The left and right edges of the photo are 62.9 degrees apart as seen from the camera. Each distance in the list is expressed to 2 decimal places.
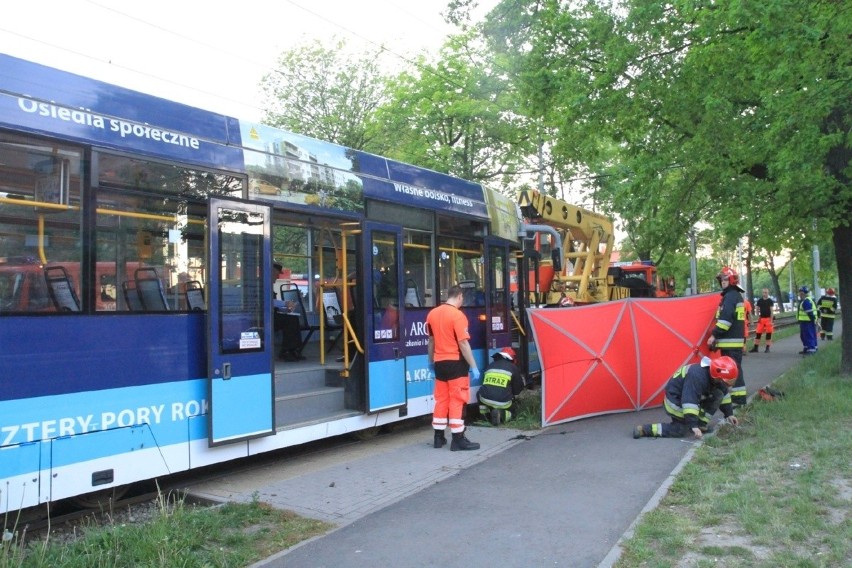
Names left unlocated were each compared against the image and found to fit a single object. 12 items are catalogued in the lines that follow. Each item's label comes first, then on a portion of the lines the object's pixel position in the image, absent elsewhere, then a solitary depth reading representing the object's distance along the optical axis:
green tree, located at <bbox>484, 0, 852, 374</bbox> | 9.38
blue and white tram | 4.93
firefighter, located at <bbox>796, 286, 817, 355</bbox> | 17.58
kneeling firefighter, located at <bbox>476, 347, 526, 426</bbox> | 9.62
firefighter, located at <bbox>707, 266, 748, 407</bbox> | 9.27
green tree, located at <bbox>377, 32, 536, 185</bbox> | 24.91
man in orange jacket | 8.09
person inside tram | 8.83
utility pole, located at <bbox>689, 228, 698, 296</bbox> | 35.56
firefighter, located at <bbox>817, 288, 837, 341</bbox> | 20.61
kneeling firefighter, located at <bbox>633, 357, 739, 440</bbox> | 8.09
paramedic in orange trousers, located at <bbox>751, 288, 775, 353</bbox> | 19.47
